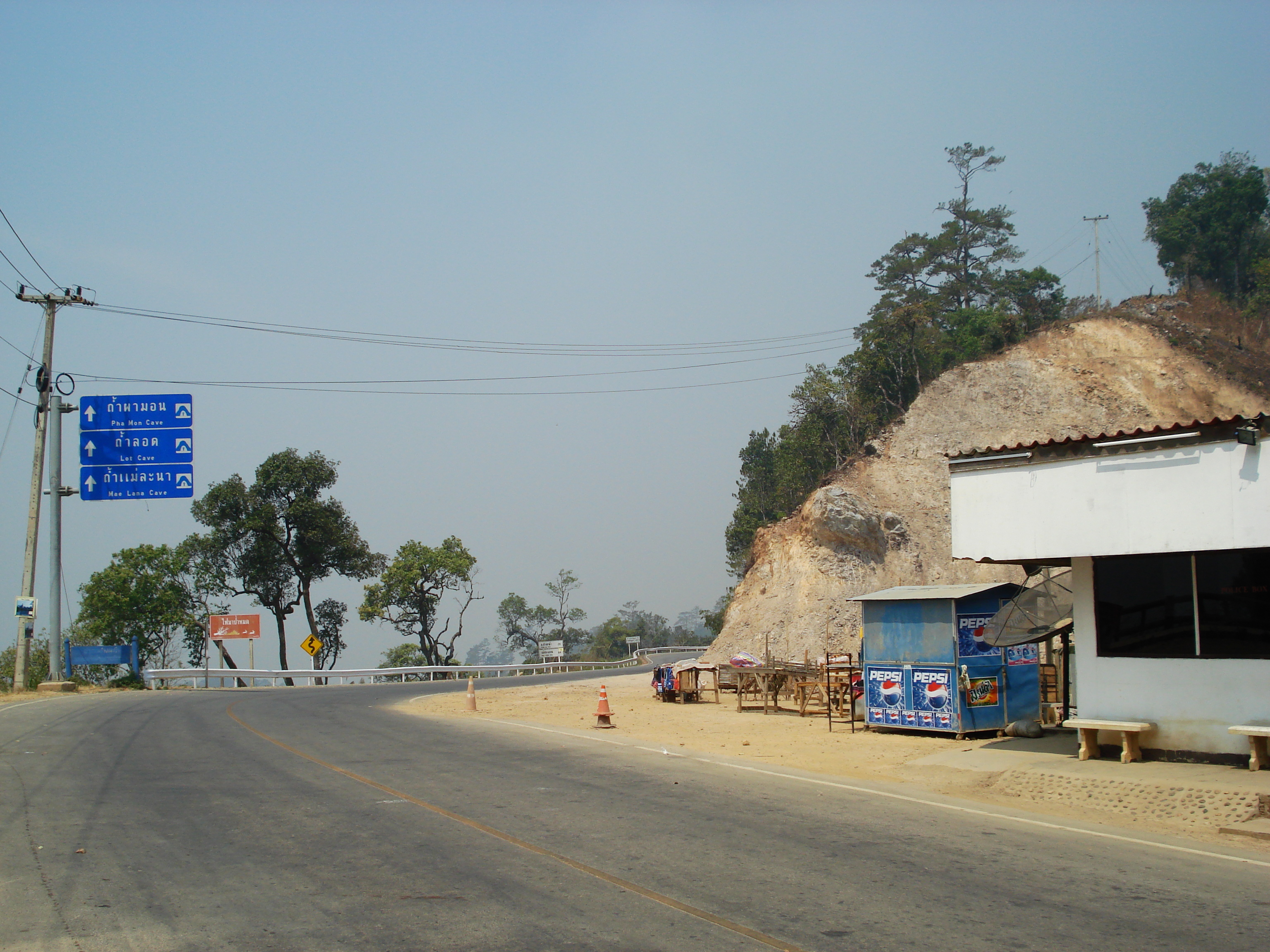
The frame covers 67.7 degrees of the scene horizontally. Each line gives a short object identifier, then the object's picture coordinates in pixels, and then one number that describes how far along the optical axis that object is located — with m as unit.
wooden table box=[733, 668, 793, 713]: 25.69
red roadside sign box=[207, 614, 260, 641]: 53.91
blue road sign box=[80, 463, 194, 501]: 27.27
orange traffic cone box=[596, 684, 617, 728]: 21.34
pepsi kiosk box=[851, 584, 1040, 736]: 17.83
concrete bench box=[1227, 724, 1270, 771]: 11.88
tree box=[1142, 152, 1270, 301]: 61.66
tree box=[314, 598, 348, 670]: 63.06
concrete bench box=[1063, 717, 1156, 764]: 13.20
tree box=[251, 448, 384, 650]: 58.03
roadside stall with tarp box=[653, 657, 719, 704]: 30.33
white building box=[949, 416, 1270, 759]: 12.23
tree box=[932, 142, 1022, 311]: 67.31
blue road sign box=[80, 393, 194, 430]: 27.25
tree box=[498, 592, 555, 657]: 90.31
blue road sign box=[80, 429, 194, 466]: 27.25
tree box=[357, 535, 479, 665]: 60.62
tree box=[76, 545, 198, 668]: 52.19
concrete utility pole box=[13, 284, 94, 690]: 30.66
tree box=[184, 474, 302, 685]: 57.28
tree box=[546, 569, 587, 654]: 87.38
